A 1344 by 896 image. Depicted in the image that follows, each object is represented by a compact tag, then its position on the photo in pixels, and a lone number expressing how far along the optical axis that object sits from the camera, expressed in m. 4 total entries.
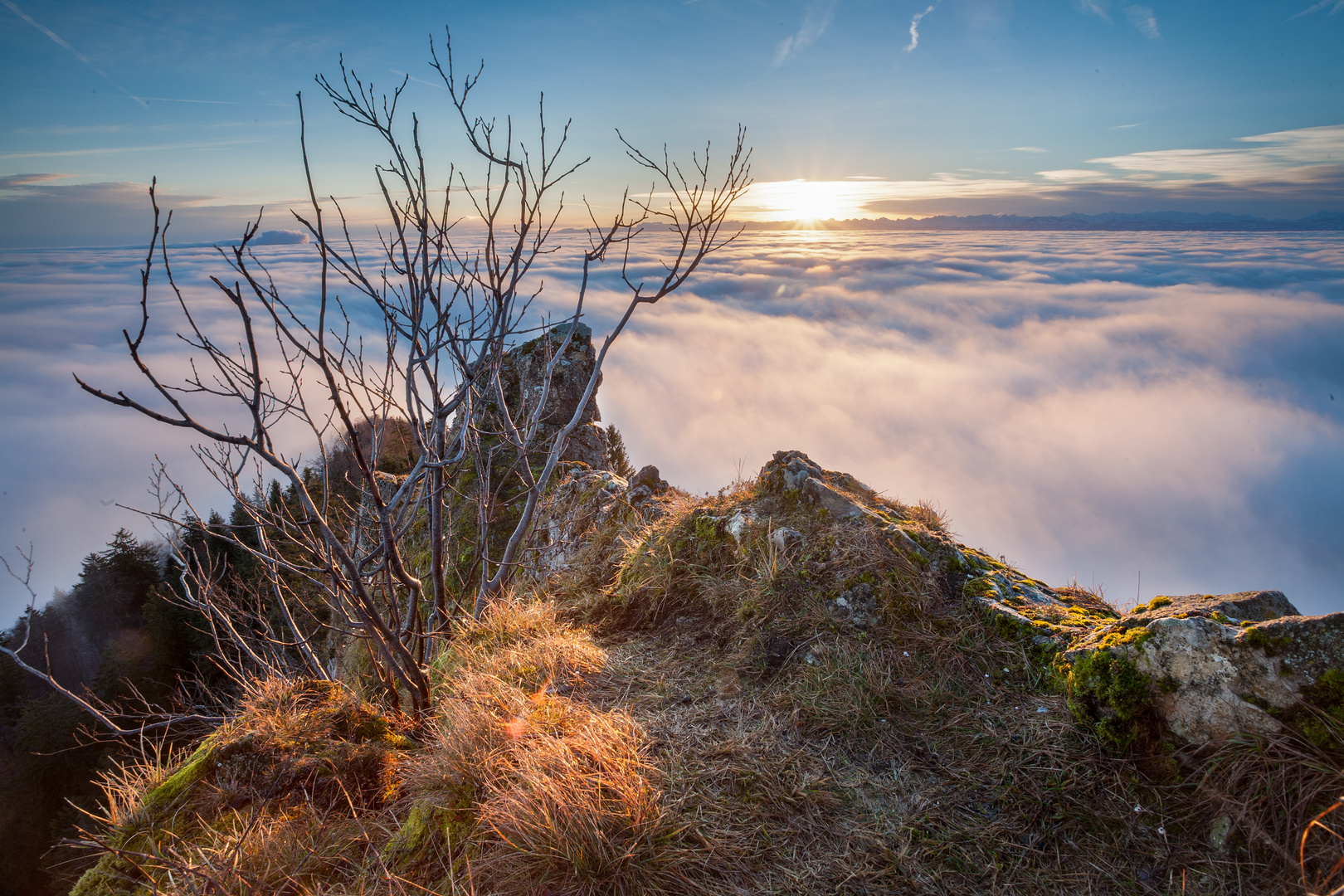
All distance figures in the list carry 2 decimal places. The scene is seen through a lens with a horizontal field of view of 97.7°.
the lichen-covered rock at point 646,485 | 8.54
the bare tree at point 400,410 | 3.35
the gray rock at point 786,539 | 5.32
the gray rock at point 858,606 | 4.61
